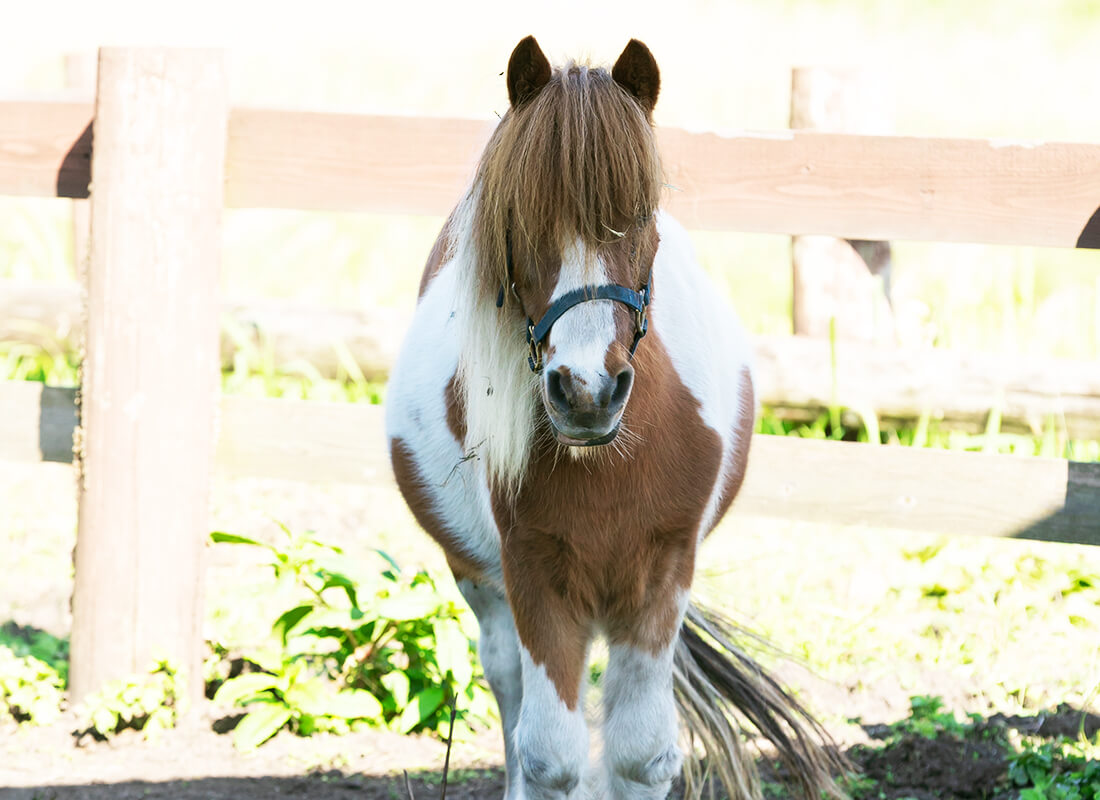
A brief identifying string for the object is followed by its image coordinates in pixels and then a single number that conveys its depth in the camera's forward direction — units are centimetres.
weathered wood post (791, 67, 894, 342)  948
